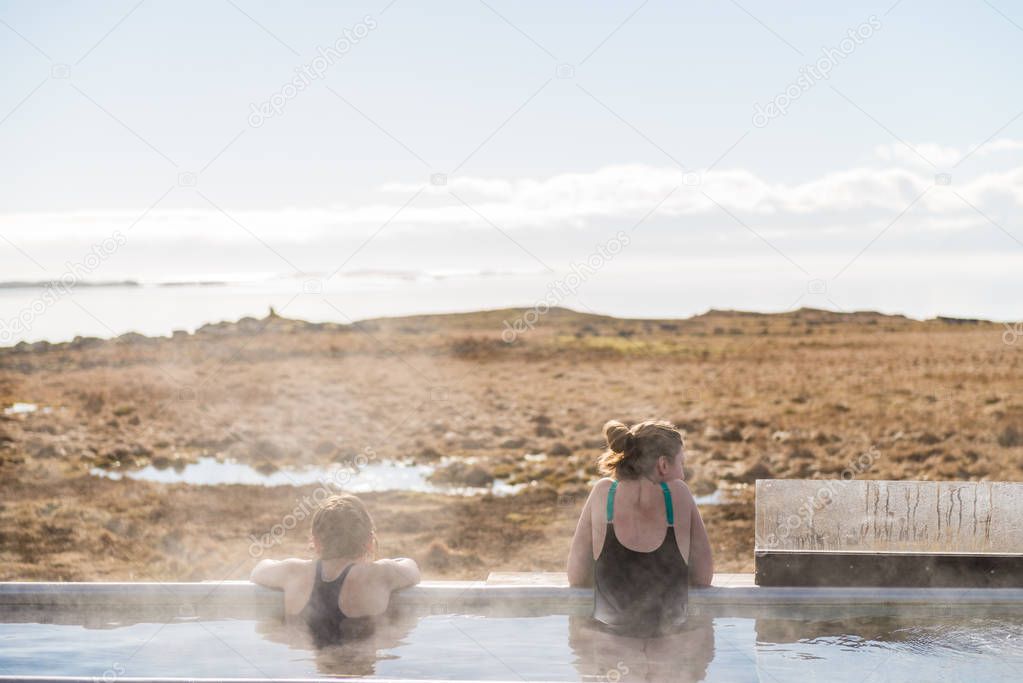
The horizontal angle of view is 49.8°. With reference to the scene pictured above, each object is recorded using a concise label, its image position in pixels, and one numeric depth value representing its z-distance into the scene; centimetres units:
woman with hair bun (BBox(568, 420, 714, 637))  494
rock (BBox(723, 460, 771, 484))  1633
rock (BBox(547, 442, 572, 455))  1975
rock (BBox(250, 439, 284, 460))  1956
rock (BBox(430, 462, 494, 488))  1600
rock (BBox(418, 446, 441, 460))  2043
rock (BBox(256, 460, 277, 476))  1763
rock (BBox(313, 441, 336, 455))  2091
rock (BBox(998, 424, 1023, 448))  2005
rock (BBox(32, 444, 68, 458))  1916
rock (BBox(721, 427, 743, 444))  2114
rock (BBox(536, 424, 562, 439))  2252
